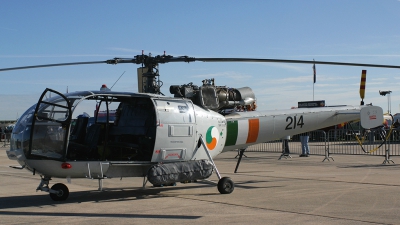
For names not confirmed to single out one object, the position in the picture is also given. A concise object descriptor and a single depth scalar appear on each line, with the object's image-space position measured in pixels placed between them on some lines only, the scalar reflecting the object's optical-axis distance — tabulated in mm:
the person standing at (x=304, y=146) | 22030
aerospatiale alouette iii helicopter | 9328
